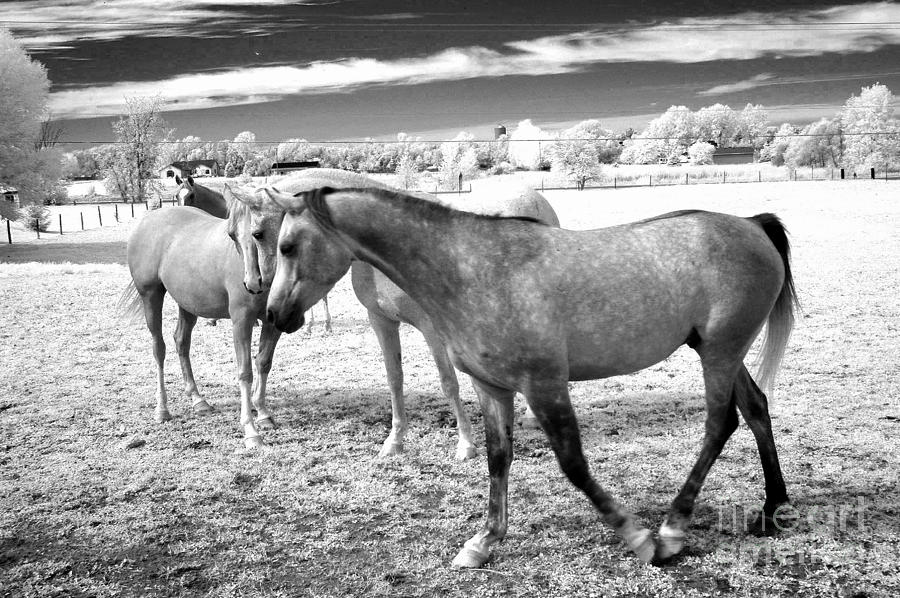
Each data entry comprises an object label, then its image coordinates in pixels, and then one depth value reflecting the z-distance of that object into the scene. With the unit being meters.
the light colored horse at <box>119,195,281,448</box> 5.18
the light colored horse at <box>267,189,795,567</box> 2.95
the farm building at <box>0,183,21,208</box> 25.86
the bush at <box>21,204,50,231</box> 31.53
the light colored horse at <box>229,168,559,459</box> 4.18
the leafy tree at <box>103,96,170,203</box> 41.09
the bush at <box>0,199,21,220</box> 25.82
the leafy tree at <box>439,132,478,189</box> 41.09
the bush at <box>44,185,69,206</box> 27.06
